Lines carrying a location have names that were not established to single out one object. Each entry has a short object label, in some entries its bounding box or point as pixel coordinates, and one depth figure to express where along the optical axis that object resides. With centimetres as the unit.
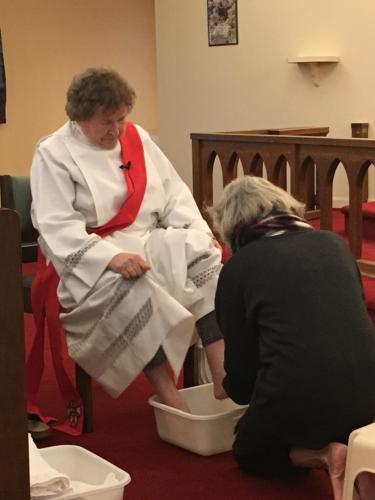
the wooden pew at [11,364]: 202
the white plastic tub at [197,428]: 336
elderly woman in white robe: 352
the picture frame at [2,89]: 893
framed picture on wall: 769
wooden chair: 374
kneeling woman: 284
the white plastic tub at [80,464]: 286
